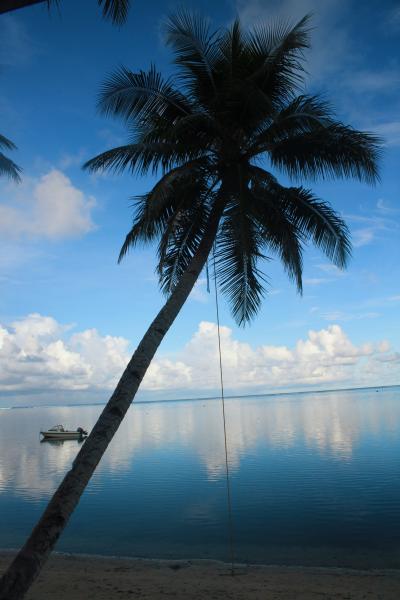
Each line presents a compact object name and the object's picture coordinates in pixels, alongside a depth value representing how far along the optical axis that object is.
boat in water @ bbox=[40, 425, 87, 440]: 59.16
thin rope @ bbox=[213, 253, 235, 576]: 11.21
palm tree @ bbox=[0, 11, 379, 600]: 9.51
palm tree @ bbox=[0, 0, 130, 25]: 5.52
